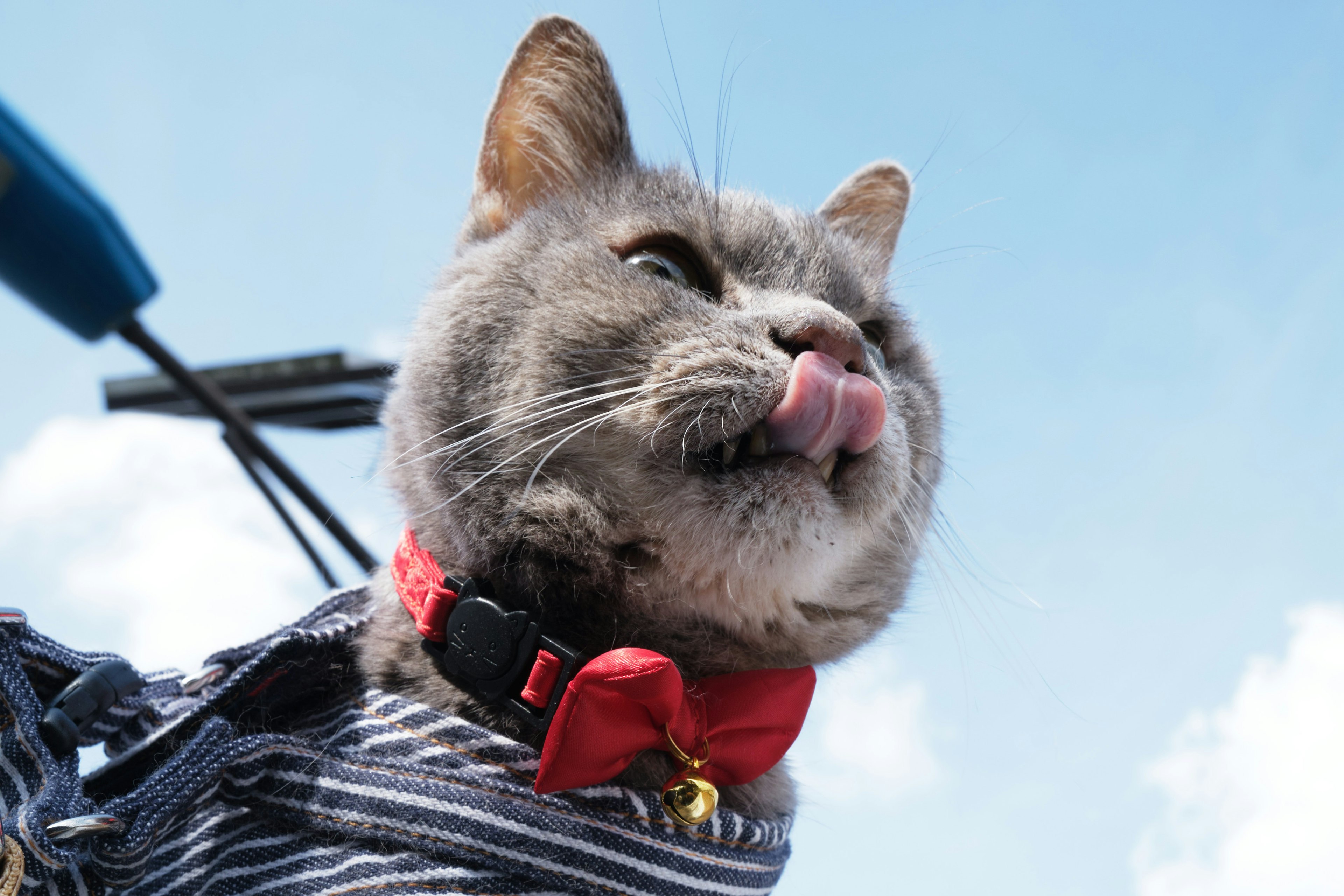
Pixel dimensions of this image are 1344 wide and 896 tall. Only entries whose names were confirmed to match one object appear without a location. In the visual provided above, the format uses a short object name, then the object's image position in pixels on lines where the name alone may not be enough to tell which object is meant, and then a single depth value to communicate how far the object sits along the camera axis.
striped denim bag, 0.41
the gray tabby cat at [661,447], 0.42
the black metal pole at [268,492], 0.51
